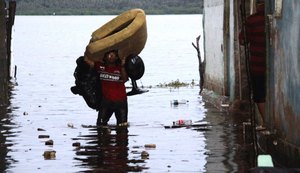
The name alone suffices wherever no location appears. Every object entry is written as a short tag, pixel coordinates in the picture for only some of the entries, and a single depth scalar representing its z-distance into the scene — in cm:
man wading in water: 1952
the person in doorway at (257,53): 1616
